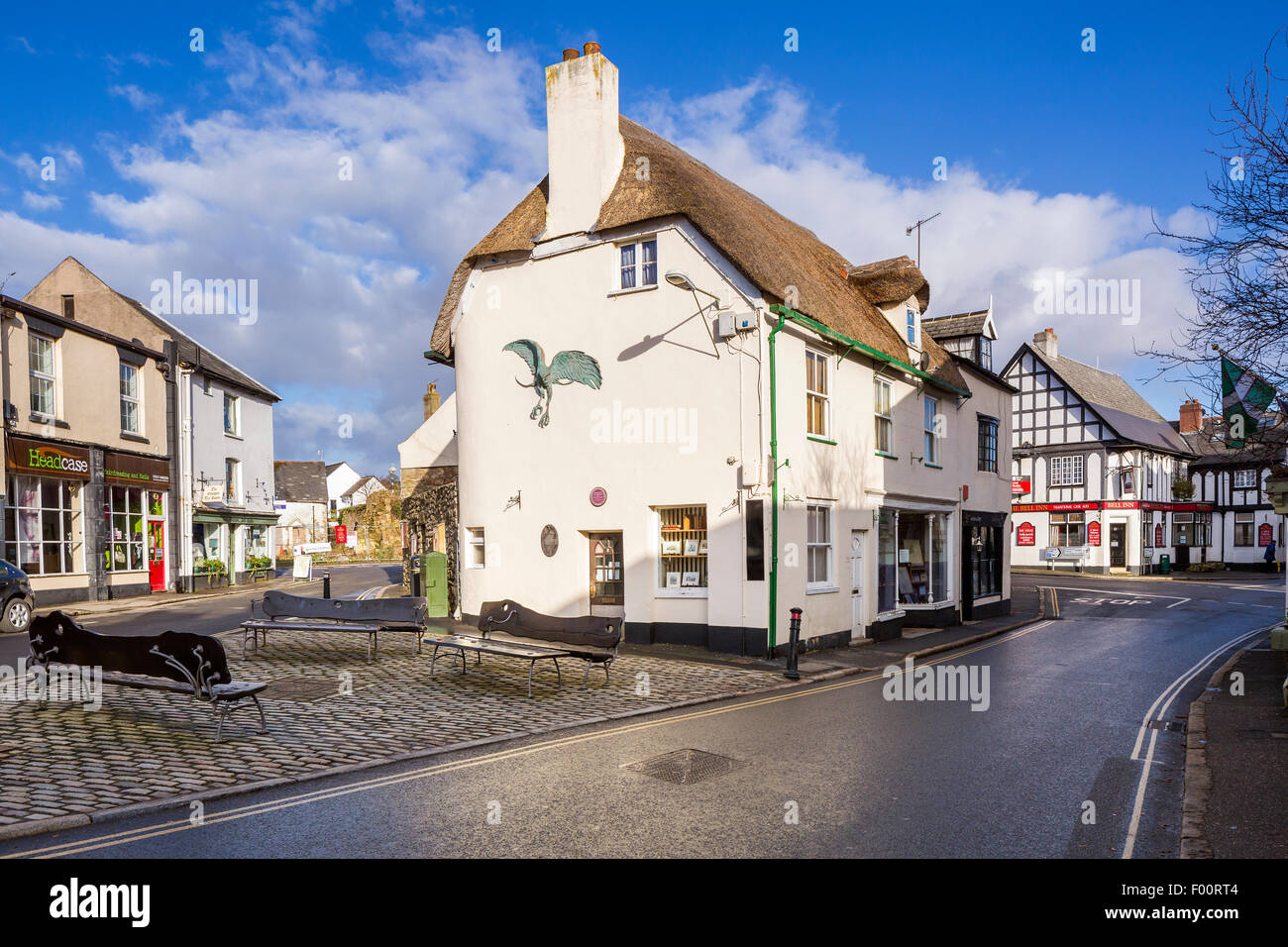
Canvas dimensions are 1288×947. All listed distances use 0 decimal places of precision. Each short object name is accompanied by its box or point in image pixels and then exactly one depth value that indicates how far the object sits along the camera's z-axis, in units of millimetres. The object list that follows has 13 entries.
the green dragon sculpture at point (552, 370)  17125
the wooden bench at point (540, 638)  12102
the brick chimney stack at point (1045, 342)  51938
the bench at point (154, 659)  8523
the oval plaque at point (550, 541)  17397
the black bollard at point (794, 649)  13488
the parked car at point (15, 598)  18359
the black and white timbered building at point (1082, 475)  48406
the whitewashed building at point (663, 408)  15586
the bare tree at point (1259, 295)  9422
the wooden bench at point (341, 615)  14000
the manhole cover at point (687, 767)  7629
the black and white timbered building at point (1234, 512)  54209
